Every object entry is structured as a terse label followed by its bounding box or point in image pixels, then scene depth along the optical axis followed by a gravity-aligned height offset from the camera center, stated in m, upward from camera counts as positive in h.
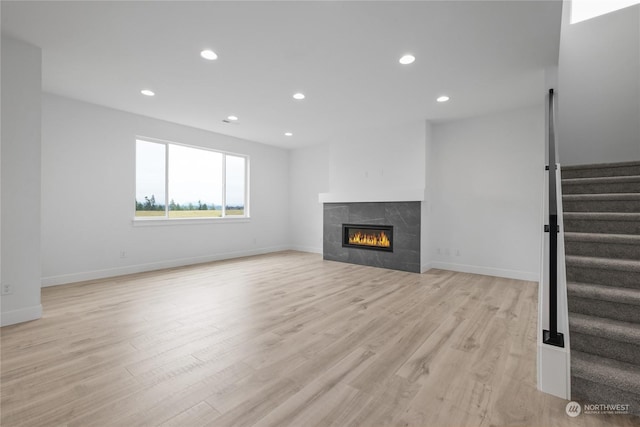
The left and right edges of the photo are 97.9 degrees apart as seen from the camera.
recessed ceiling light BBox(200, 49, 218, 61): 2.81 +1.64
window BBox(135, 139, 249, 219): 5.02 +0.65
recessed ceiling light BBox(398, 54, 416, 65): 2.89 +1.64
